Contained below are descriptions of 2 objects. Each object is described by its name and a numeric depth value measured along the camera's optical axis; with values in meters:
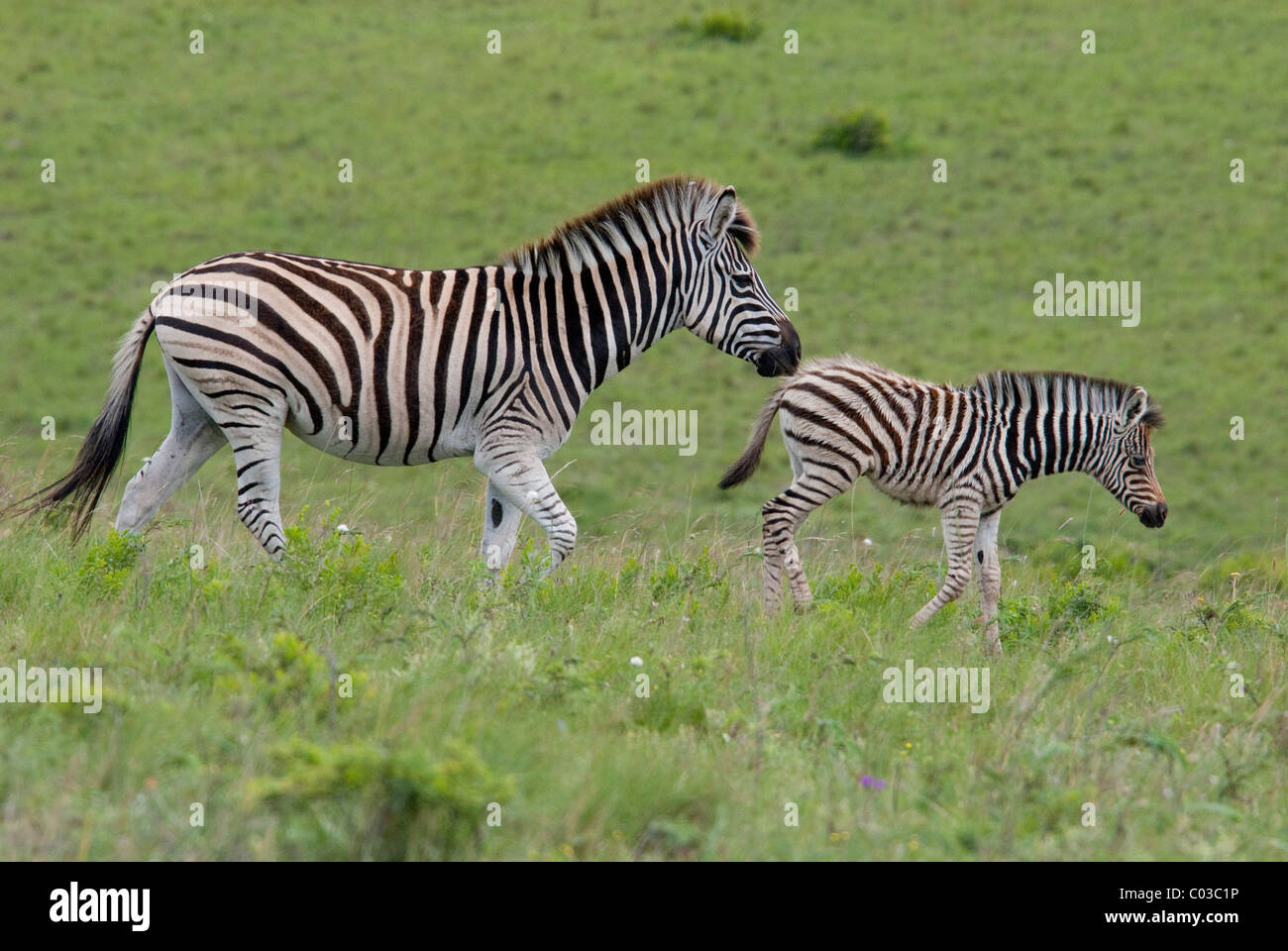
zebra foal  15.95
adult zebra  13.67
